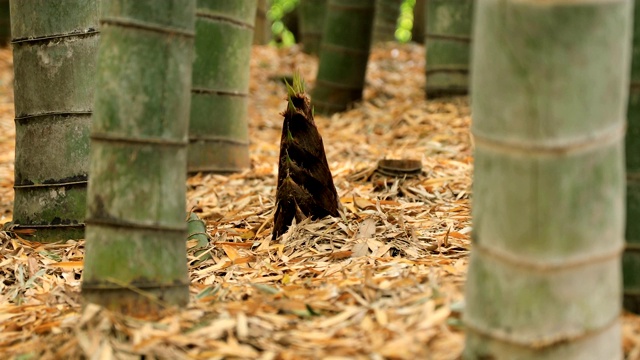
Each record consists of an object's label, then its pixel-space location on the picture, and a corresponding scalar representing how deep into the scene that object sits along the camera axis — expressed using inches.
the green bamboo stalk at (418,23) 726.3
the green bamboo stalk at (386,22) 717.9
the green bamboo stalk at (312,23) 640.4
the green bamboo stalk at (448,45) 437.4
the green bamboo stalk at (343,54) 470.0
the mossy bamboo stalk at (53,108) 248.4
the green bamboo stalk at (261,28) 736.3
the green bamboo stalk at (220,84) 335.9
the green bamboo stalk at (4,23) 607.5
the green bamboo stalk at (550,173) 123.9
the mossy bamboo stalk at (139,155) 158.2
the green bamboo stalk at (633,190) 157.4
